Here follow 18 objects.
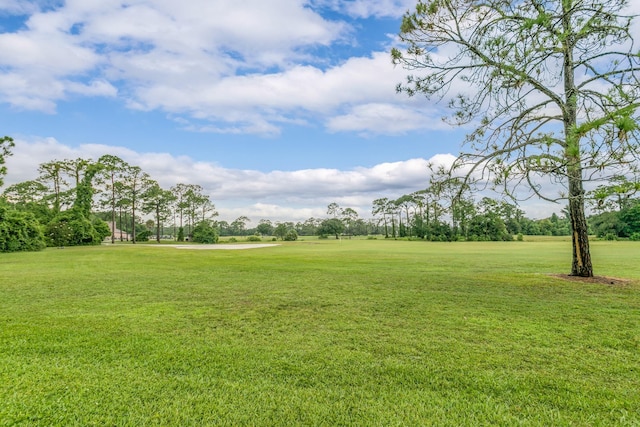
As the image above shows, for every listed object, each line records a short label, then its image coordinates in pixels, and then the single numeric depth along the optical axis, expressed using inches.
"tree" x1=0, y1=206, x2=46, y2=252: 1050.1
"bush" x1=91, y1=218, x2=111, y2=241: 1512.1
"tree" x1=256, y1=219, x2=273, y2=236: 3976.4
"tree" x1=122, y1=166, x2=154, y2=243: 1800.0
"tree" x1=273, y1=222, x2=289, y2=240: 2877.5
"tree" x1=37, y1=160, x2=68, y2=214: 1684.3
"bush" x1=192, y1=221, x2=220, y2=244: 2050.9
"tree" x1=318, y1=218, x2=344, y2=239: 3358.8
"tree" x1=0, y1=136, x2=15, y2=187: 986.1
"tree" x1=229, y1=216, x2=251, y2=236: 3976.4
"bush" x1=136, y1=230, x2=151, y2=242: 2142.1
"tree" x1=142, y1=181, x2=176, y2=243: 1935.3
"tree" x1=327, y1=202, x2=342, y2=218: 3855.1
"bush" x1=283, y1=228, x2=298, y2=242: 2574.8
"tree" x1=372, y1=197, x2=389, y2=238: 3363.7
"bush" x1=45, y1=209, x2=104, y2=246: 1330.0
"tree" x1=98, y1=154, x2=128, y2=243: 1685.5
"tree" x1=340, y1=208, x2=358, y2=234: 3880.4
